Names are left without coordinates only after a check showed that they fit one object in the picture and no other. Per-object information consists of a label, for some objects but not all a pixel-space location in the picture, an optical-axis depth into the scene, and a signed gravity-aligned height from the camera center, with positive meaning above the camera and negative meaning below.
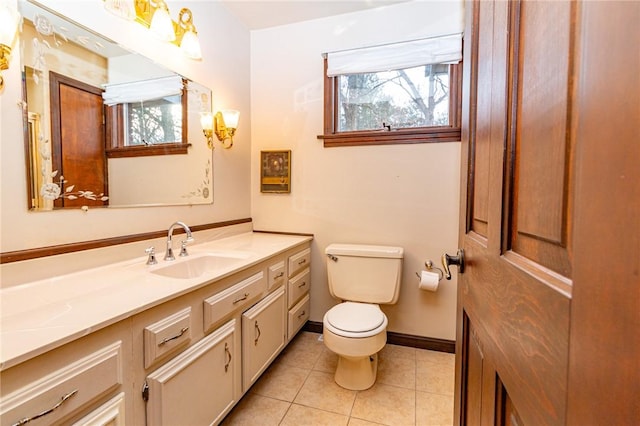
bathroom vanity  0.71 -0.46
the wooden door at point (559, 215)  0.27 -0.02
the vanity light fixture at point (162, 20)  1.43 +0.92
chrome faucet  1.53 -0.26
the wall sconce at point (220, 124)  2.02 +0.51
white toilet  1.64 -0.72
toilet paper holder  2.06 -0.54
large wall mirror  1.14 +0.35
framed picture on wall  2.46 +0.21
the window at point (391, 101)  2.08 +0.72
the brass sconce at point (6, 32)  1.00 +0.57
